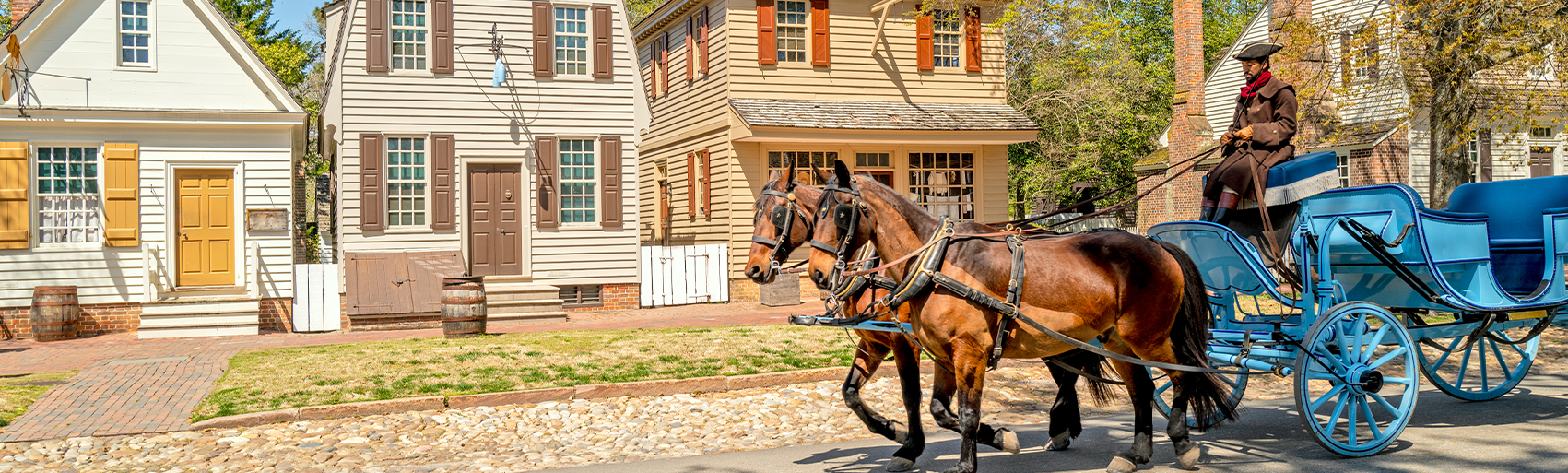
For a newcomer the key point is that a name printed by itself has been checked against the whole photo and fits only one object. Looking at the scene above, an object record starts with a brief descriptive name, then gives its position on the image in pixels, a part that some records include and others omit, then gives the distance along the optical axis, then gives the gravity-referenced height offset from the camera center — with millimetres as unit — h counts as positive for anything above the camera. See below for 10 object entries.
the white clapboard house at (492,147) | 17703 +1710
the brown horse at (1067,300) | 5953 -373
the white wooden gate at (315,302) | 16219 -845
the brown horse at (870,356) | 6191 -743
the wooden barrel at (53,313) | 14961 -884
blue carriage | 6668 -354
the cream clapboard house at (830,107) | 20281 +2680
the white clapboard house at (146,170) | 15680 +1239
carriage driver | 7270 +665
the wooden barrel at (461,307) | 13617 -800
